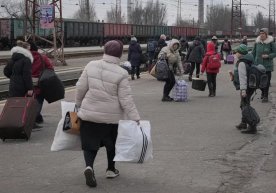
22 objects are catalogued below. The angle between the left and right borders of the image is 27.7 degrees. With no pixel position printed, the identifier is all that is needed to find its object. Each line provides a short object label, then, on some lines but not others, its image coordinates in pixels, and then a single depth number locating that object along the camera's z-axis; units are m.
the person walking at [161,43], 21.09
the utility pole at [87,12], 80.75
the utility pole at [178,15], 99.64
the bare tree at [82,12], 107.26
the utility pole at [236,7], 74.18
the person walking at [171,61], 13.60
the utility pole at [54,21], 30.05
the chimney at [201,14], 136.77
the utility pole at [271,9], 108.00
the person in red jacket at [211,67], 14.52
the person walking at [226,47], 32.69
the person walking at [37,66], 9.84
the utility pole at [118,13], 106.06
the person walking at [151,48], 24.39
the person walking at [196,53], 19.53
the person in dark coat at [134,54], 20.14
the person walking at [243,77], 9.08
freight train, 50.66
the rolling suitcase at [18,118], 8.62
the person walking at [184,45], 28.81
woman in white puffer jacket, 5.82
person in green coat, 13.46
